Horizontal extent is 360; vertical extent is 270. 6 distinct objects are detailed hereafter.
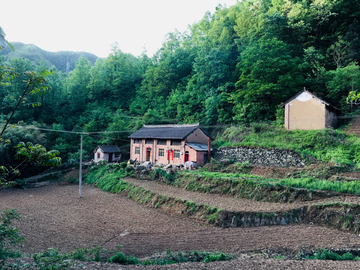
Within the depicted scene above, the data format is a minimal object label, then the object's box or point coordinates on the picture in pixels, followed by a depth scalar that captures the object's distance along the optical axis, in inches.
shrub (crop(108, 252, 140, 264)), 357.4
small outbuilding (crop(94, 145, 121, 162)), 1312.7
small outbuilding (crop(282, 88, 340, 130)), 876.0
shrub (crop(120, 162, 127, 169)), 1105.9
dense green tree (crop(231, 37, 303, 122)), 1068.8
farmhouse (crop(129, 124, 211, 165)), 1021.7
